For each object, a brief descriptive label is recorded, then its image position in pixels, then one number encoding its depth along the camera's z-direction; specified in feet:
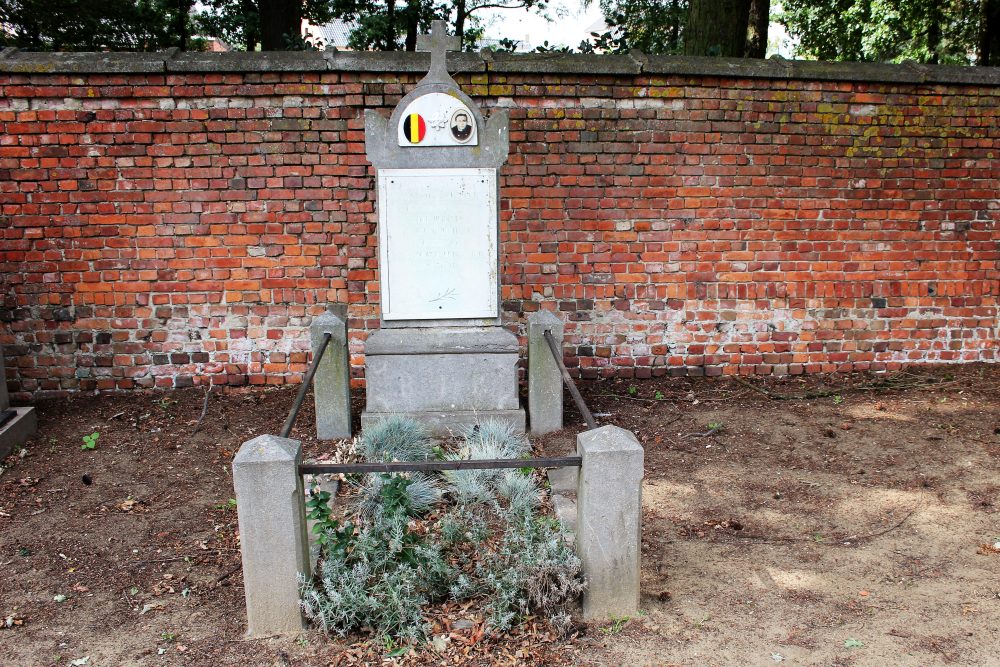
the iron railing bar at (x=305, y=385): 10.94
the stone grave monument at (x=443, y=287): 16.44
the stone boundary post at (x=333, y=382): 16.74
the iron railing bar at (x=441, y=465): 9.77
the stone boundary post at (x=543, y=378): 16.89
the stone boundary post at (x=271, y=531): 9.52
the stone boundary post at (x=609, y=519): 9.93
